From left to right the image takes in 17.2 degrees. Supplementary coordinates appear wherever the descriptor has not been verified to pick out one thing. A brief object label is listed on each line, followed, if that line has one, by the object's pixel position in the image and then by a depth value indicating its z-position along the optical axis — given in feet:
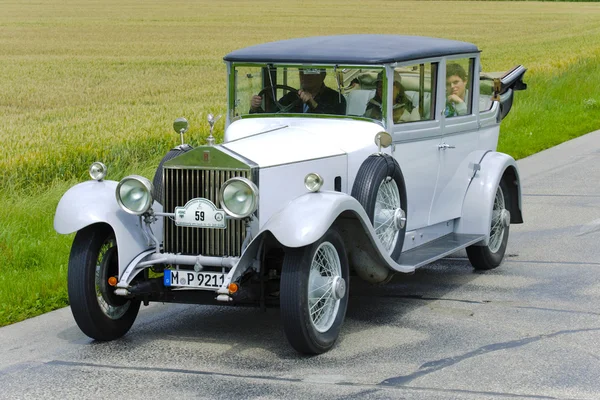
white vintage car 37.58
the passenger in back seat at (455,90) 50.04
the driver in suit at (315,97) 45.42
